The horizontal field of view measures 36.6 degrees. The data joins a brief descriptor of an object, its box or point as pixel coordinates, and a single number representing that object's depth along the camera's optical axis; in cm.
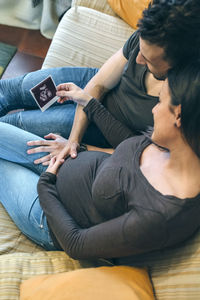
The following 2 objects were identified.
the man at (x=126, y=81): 94
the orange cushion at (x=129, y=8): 165
